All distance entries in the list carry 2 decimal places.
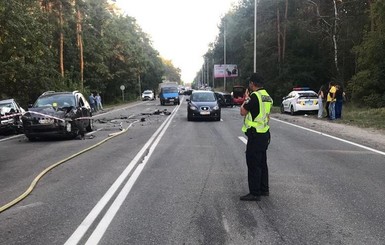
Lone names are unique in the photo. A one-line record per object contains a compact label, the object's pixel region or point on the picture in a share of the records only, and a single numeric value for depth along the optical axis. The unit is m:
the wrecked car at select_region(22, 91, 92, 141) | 14.59
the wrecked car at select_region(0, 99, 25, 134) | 17.72
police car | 26.17
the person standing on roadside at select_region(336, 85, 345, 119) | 21.50
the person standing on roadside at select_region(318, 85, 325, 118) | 23.06
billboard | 79.44
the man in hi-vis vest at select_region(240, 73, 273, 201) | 6.40
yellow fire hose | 6.26
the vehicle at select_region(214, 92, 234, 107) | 40.72
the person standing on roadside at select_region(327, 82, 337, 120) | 21.36
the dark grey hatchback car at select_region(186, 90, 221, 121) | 22.91
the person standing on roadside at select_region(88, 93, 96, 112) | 36.75
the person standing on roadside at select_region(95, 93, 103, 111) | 39.38
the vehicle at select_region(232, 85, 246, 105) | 42.22
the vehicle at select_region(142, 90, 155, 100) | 76.25
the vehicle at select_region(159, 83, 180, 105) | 49.16
